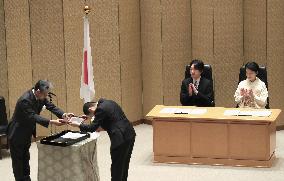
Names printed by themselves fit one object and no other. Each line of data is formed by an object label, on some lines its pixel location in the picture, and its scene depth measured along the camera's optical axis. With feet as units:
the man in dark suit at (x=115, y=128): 44.88
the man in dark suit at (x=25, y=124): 47.03
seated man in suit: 59.26
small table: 47.24
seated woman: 57.52
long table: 54.54
